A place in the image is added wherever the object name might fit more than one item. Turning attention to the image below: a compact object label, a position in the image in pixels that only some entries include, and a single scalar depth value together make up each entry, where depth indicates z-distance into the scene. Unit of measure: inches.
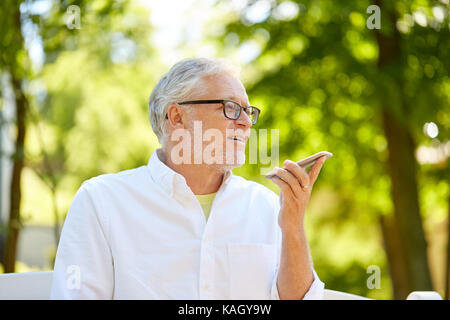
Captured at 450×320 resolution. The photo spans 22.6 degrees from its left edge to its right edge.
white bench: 91.9
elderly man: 88.6
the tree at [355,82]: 147.4
